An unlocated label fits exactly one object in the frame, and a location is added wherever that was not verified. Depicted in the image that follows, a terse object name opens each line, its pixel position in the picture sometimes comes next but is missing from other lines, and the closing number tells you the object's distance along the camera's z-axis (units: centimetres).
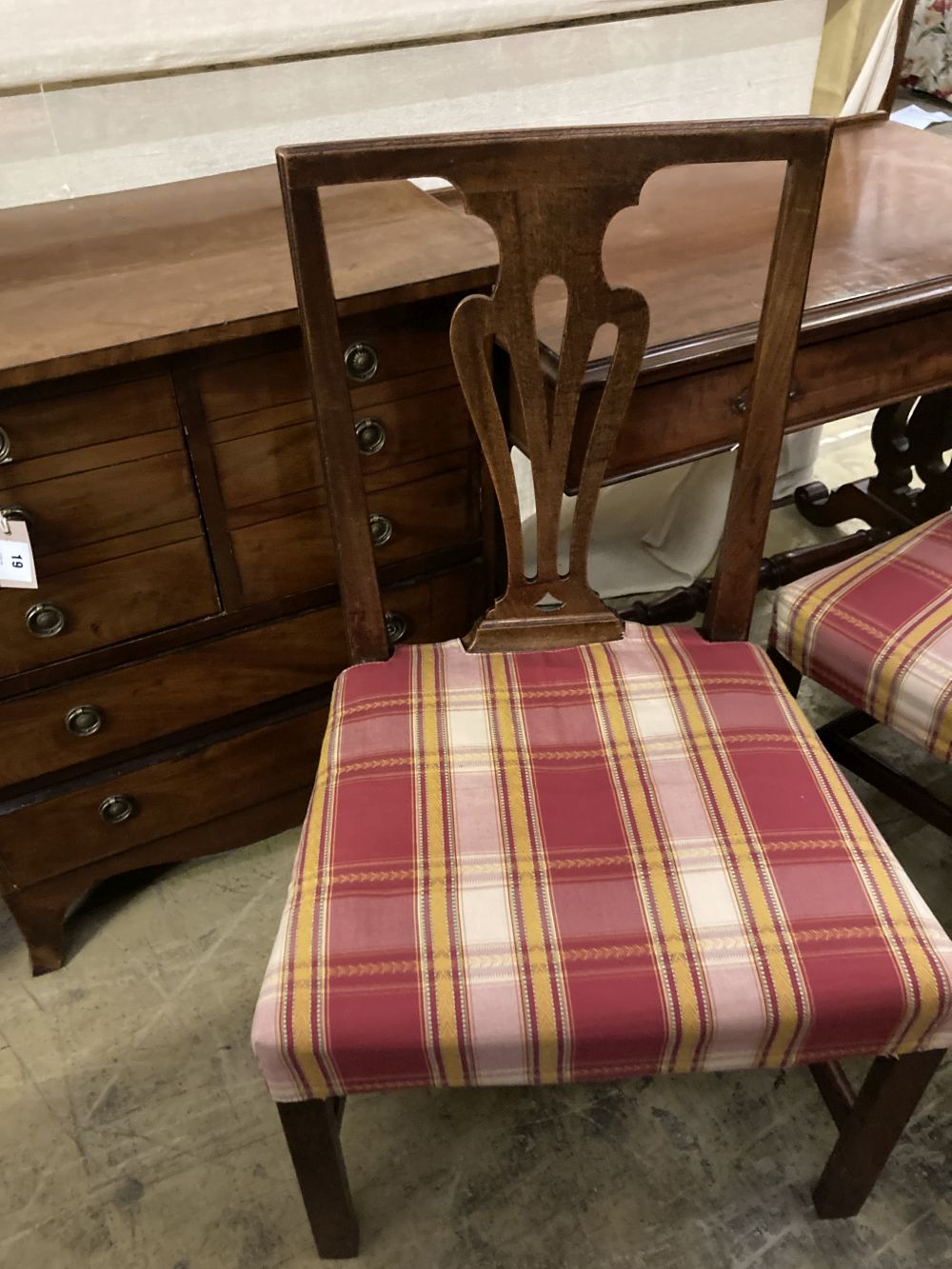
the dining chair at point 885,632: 120
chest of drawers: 108
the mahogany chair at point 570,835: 86
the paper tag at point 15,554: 109
